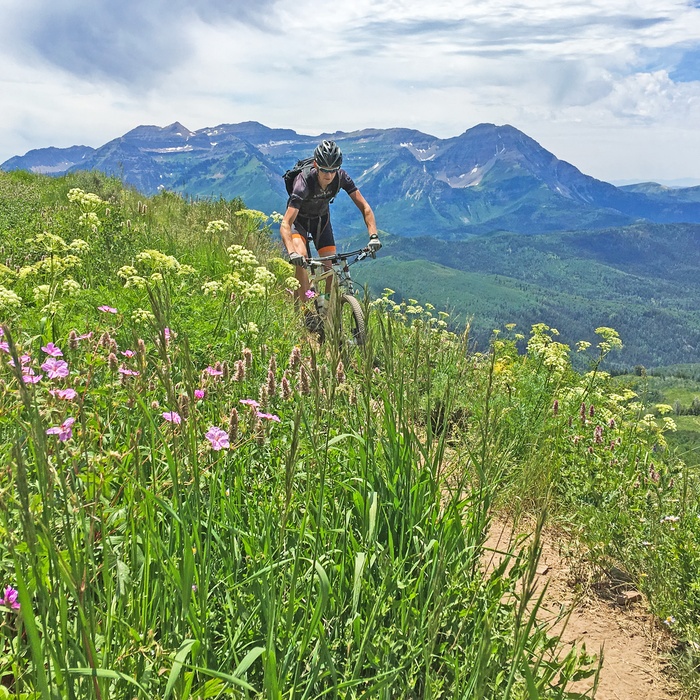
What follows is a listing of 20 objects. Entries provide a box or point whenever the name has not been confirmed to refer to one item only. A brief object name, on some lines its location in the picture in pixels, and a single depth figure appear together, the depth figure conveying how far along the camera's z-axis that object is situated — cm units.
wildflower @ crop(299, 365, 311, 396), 281
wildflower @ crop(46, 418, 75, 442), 175
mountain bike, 730
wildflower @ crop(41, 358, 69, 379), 239
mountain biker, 805
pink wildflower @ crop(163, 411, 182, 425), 163
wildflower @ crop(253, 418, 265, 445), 247
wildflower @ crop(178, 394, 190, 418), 202
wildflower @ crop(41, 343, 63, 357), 249
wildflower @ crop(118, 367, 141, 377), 252
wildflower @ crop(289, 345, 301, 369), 290
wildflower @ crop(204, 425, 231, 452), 221
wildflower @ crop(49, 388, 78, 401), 199
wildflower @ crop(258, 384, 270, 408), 280
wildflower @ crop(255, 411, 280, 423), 249
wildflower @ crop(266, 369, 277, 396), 281
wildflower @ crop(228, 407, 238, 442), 230
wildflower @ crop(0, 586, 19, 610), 160
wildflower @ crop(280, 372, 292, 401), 283
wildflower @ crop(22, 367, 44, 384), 223
